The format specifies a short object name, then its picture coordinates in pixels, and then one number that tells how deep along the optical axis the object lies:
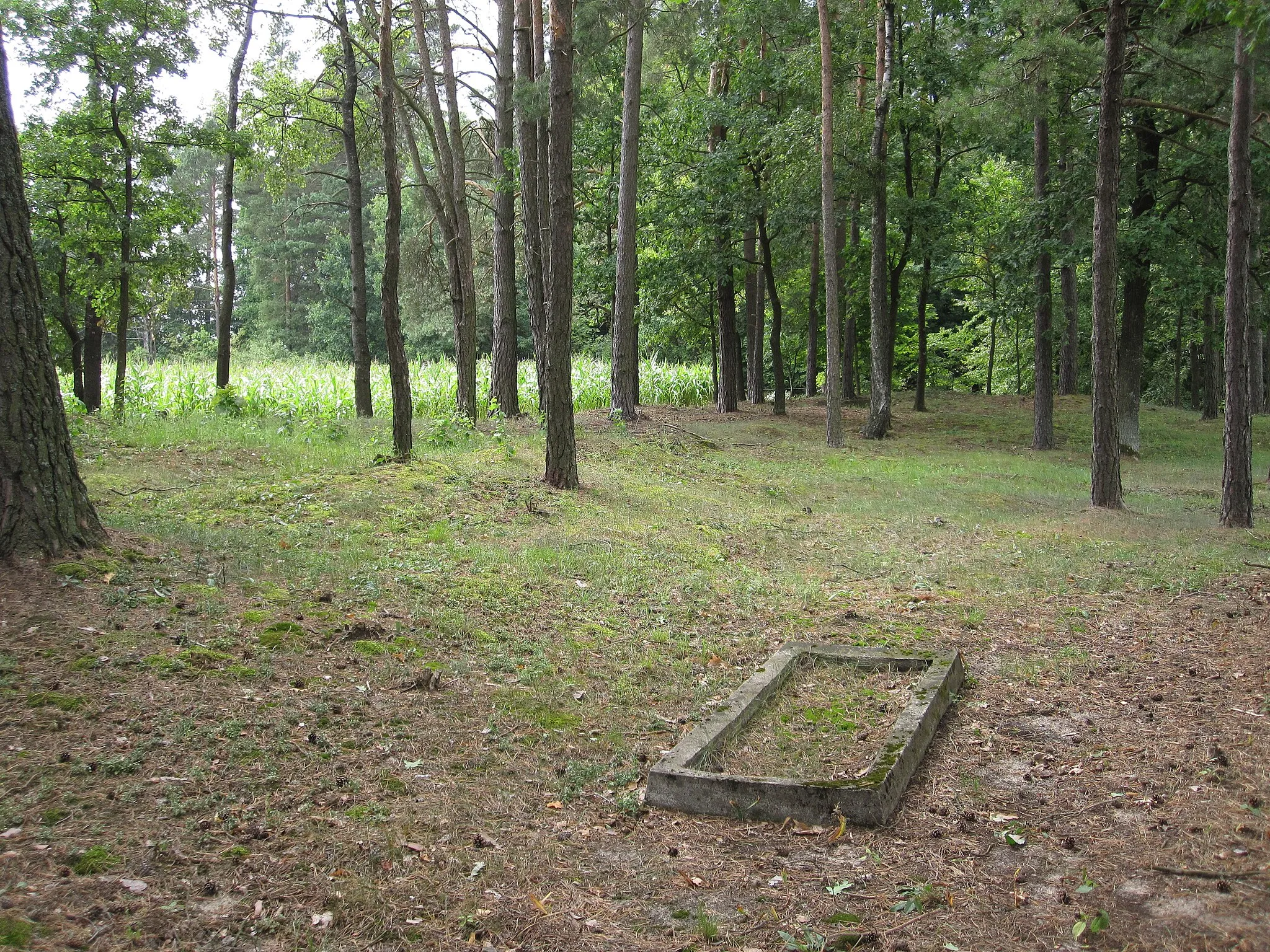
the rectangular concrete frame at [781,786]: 4.30
